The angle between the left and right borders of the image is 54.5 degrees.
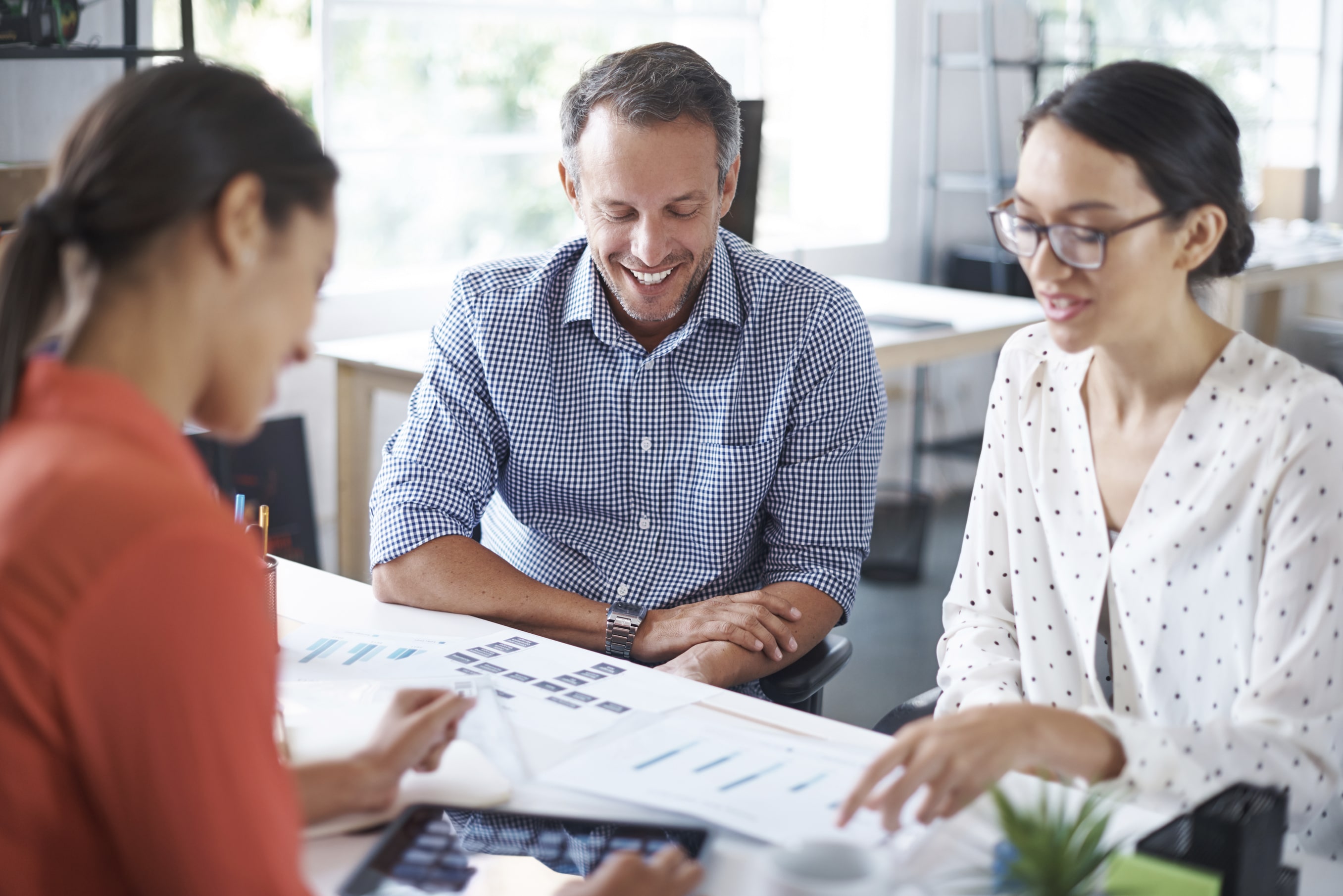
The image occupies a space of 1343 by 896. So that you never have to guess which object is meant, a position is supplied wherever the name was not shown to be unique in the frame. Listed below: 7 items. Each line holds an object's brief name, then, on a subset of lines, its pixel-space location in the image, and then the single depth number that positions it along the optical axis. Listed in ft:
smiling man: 5.73
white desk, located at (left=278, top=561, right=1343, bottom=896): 3.19
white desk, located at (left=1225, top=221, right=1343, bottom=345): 15.39
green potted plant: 2.58
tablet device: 3.16
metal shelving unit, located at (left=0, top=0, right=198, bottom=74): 8.11
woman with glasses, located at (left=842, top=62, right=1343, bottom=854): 3.72
